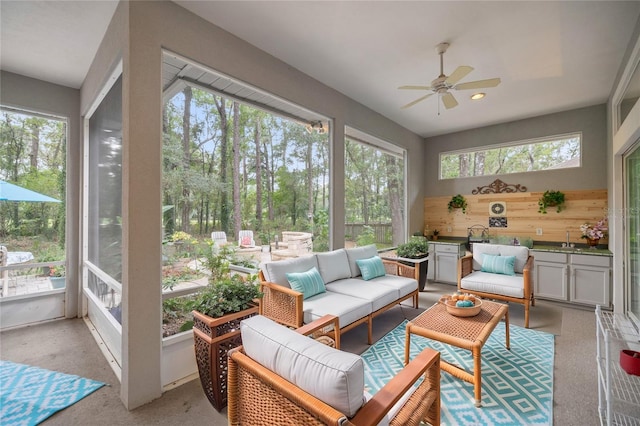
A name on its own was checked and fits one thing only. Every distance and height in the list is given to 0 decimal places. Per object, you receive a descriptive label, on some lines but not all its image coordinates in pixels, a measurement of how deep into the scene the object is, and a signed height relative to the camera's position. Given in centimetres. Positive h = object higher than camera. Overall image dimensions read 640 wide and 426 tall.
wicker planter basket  202 -99
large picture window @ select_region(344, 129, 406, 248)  445 +40
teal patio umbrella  317 +26
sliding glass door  280 -16
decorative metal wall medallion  517 +48
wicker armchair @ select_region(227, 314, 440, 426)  109 -81
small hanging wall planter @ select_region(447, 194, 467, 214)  573 +22
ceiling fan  260 +129
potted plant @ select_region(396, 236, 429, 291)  473 -66
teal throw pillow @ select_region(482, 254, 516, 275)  396 -73
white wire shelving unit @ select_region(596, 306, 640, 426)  156 -136
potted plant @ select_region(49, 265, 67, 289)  370 -79
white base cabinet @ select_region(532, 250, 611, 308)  395 -96
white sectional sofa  266 -87
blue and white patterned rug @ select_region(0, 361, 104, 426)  197 -138
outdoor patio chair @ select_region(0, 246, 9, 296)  336 -69
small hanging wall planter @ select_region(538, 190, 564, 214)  473 +21
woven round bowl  257 -89
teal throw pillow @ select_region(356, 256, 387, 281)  371 -72
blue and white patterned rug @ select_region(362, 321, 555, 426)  195 -138
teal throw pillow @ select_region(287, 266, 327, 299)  290 -71
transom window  477 +105
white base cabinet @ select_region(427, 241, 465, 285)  526 -91
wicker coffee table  210 -97
